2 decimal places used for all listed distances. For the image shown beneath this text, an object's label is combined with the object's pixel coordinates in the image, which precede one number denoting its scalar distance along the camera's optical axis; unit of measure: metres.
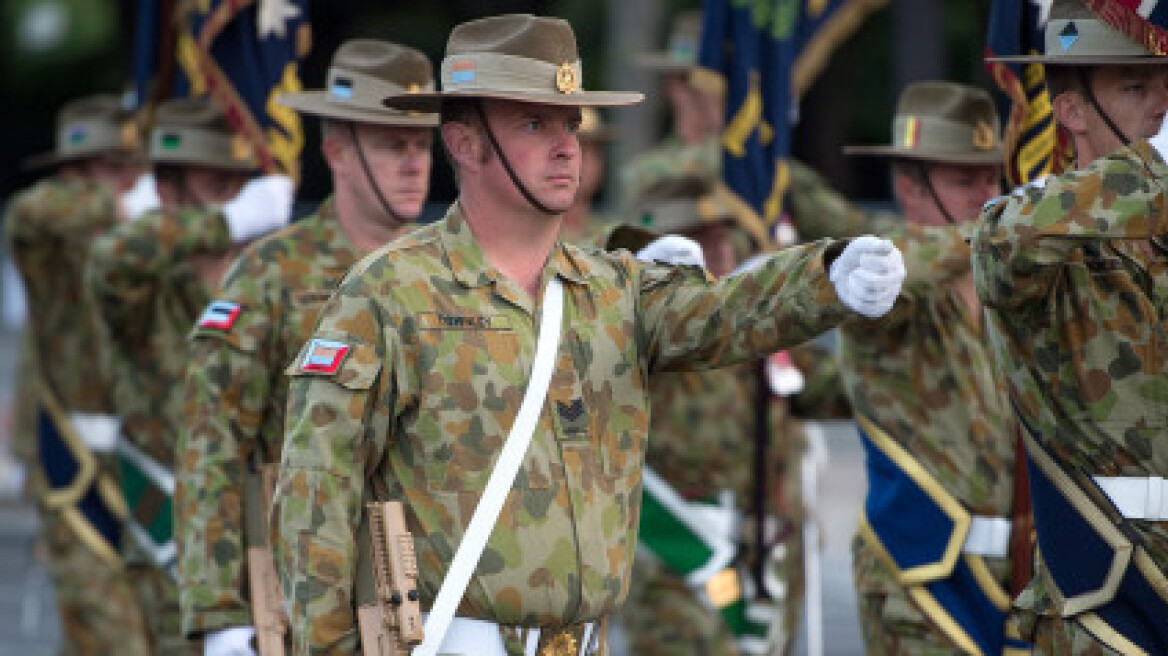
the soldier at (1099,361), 12.81
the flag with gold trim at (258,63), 19.94
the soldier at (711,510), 21.53
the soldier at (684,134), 28.64
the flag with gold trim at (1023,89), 15.66
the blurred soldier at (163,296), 19.17
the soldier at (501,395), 12.67
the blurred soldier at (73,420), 22.27
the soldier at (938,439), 17.14
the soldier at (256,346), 16.17
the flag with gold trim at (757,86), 20.75
